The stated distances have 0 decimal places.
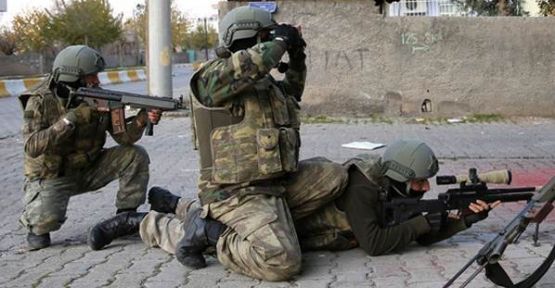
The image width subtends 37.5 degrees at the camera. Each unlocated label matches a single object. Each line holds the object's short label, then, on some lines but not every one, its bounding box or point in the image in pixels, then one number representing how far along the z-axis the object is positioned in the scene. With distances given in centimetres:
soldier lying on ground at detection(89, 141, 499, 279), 441
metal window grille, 1652
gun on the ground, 336
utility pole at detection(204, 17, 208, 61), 7407
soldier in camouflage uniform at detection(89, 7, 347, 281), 418
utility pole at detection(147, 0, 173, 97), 1312
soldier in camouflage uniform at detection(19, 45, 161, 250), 501
